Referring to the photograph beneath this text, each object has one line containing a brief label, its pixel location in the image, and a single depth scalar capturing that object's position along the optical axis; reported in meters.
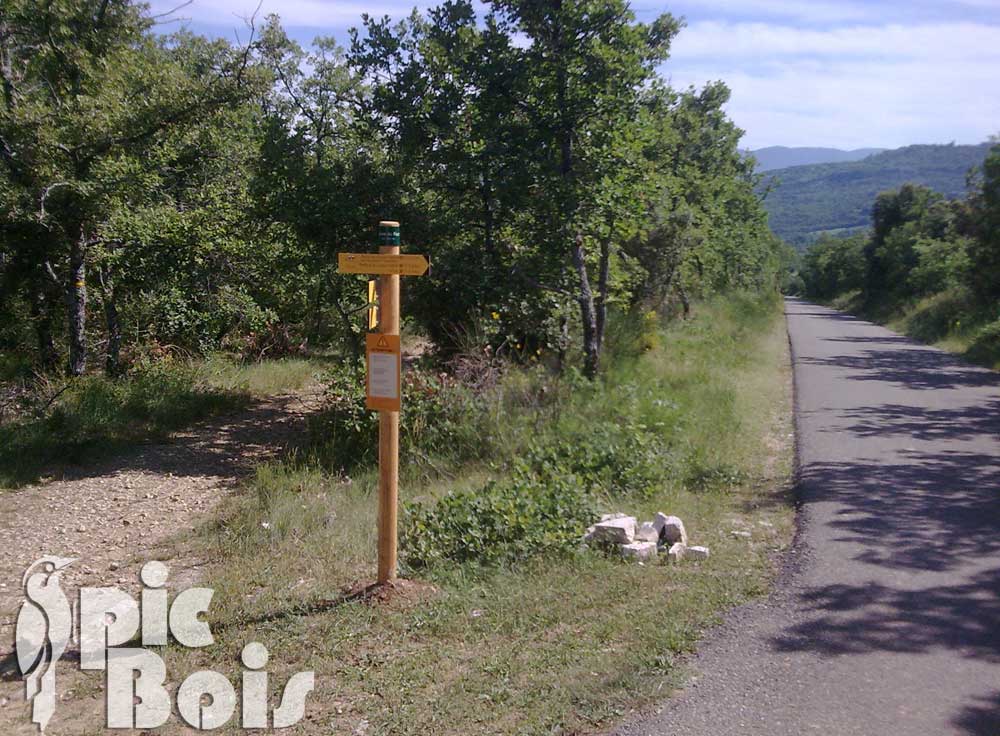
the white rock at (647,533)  5.98
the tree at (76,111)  10.68
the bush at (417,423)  8.80
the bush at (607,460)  7.43
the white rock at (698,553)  5.80
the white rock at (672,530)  5.98
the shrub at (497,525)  5.86
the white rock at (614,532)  5.87
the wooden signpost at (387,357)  5.03
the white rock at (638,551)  5.71
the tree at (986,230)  21.06
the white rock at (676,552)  5.77
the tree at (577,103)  10.43
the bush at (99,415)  9.83
